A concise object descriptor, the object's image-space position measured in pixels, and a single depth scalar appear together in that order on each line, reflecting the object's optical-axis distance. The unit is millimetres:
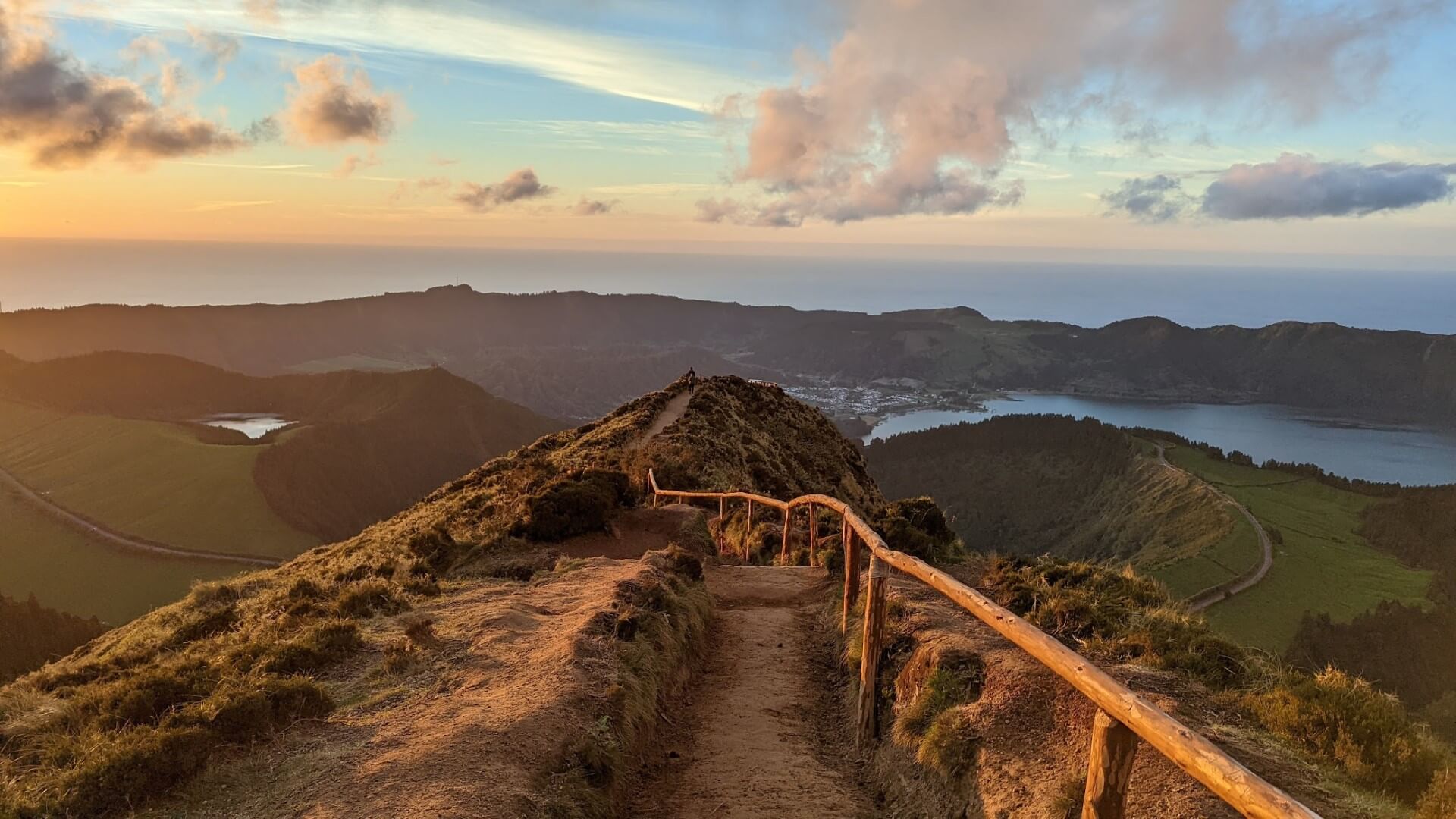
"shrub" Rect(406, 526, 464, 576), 15336
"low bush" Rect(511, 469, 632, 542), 16781
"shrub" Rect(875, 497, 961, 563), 14047
